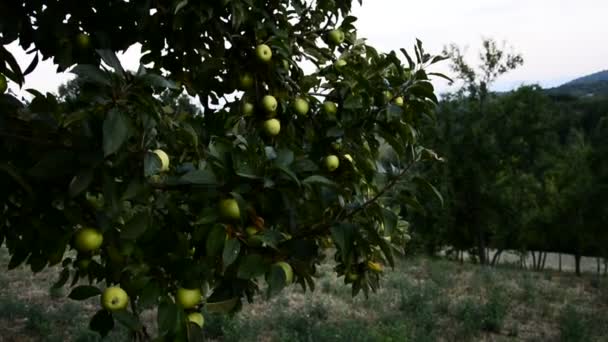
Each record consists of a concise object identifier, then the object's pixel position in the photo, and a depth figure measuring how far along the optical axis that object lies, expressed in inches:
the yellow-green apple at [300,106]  79.0
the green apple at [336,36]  93.1
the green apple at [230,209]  53.3
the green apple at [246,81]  80.6
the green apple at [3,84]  58.8
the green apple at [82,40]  69.5
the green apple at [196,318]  57.6
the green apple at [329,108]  79.0
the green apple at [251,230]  58.7
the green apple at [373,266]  84.3
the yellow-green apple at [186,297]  55.6
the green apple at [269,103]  77.2
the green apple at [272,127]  77.7
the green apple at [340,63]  85.0
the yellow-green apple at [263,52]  76.8
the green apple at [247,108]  78.4
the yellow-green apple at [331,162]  75.1
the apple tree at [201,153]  50.4
